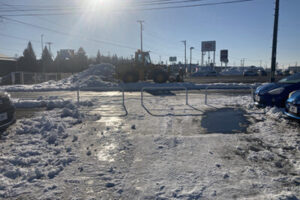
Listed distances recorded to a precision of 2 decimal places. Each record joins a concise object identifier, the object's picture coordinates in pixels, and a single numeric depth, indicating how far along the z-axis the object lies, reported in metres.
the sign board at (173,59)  61.15
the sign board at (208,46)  51.38
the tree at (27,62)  57.12
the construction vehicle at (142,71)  21.59
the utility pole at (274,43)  13.39
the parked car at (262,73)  47.67
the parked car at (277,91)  7.63
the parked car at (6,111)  5.38
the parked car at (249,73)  45.31
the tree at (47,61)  63.42
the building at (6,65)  52.29
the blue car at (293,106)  5.95
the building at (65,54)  70.24
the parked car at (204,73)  47.50
